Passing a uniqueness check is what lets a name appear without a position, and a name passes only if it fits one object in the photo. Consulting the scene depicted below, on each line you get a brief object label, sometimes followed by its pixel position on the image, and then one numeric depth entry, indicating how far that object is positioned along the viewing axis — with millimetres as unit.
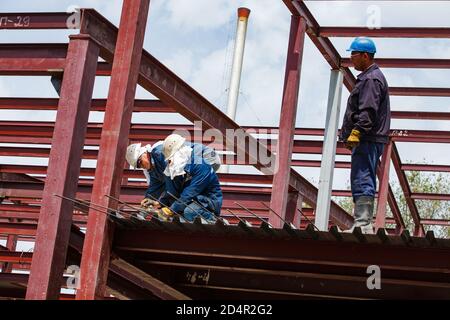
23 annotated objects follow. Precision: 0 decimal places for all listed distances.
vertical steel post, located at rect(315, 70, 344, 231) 14062
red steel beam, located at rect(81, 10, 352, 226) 10461
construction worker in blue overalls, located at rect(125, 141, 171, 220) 11008
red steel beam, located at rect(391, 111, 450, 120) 16594
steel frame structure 9742
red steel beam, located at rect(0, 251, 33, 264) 16891
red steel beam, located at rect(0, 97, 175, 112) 14242
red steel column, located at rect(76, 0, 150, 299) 10148
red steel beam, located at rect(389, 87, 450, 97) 15719
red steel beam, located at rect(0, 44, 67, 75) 10438
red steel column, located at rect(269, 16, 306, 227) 13430
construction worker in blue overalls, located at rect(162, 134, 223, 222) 10875
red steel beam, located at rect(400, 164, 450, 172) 18328
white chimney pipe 30609
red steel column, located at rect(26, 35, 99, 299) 9570
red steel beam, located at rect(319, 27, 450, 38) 13781
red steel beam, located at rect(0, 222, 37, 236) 16875
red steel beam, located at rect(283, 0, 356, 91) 13422
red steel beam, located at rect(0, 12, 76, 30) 10773
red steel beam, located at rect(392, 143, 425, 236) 19177
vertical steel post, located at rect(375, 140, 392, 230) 18109
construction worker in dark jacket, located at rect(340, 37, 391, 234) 10055
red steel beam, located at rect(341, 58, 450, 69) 14789
